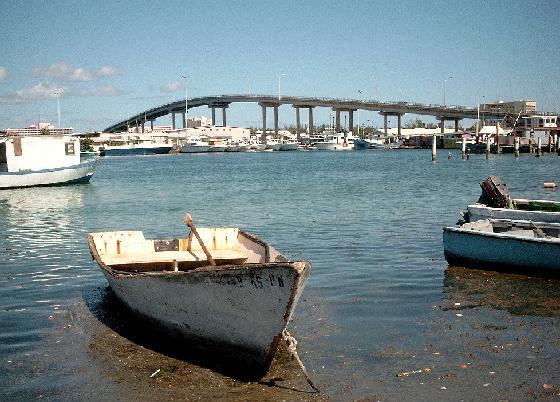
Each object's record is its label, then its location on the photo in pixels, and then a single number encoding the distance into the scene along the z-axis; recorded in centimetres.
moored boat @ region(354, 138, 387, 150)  15325
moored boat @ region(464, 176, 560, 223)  1500
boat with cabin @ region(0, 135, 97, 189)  4094
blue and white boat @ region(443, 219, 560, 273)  1254
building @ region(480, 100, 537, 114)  15112
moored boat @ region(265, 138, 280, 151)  16425
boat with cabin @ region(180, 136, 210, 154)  15625
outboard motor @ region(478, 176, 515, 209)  1645
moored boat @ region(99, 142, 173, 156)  14800
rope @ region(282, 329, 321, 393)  774
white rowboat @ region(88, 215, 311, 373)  748
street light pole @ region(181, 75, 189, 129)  16290
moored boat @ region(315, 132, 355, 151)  15750
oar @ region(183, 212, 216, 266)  1020
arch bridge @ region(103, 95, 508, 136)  13688
